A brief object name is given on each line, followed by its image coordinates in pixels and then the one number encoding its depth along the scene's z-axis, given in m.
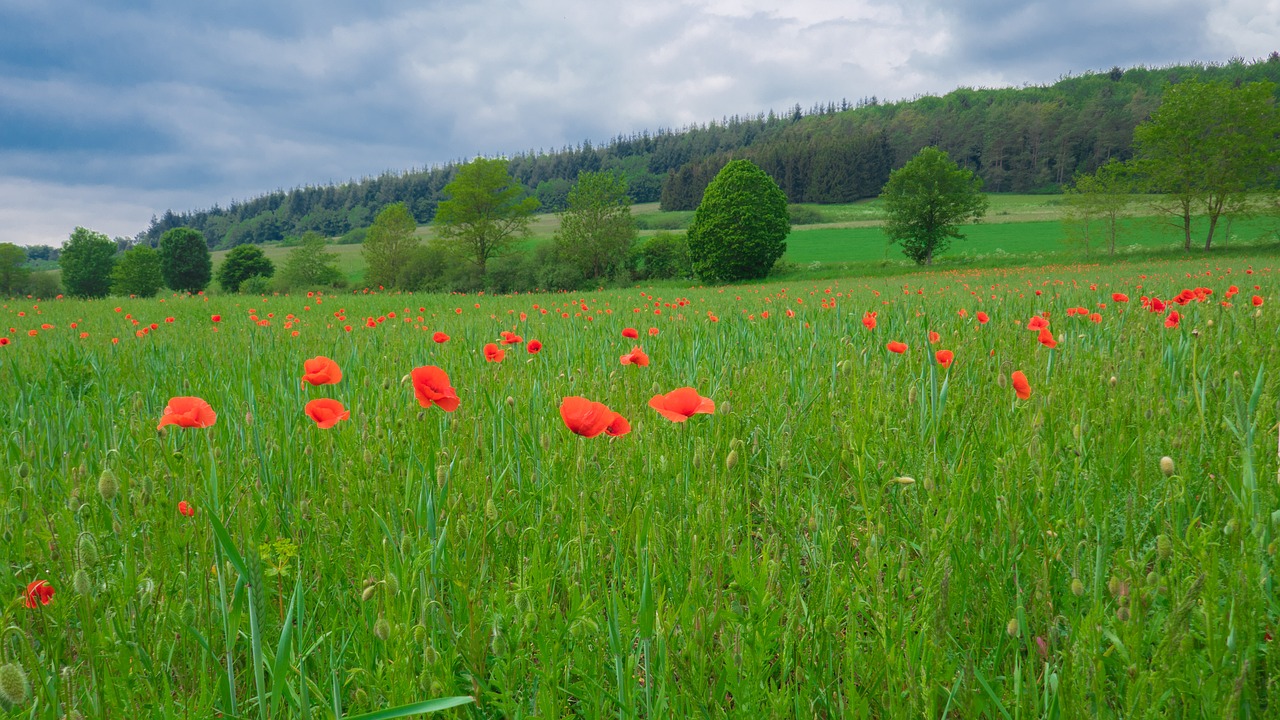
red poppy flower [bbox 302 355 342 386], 1.78
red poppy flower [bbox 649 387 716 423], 1.53
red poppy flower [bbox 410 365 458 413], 1.64
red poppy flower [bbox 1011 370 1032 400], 1.80
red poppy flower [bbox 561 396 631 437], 1.47
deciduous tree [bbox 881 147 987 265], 44.66
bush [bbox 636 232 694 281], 50.47
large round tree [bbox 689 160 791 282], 41.75
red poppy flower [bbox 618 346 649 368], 2.32
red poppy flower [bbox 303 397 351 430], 1.54
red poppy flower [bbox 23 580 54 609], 1.07
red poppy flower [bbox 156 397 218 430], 1.39
